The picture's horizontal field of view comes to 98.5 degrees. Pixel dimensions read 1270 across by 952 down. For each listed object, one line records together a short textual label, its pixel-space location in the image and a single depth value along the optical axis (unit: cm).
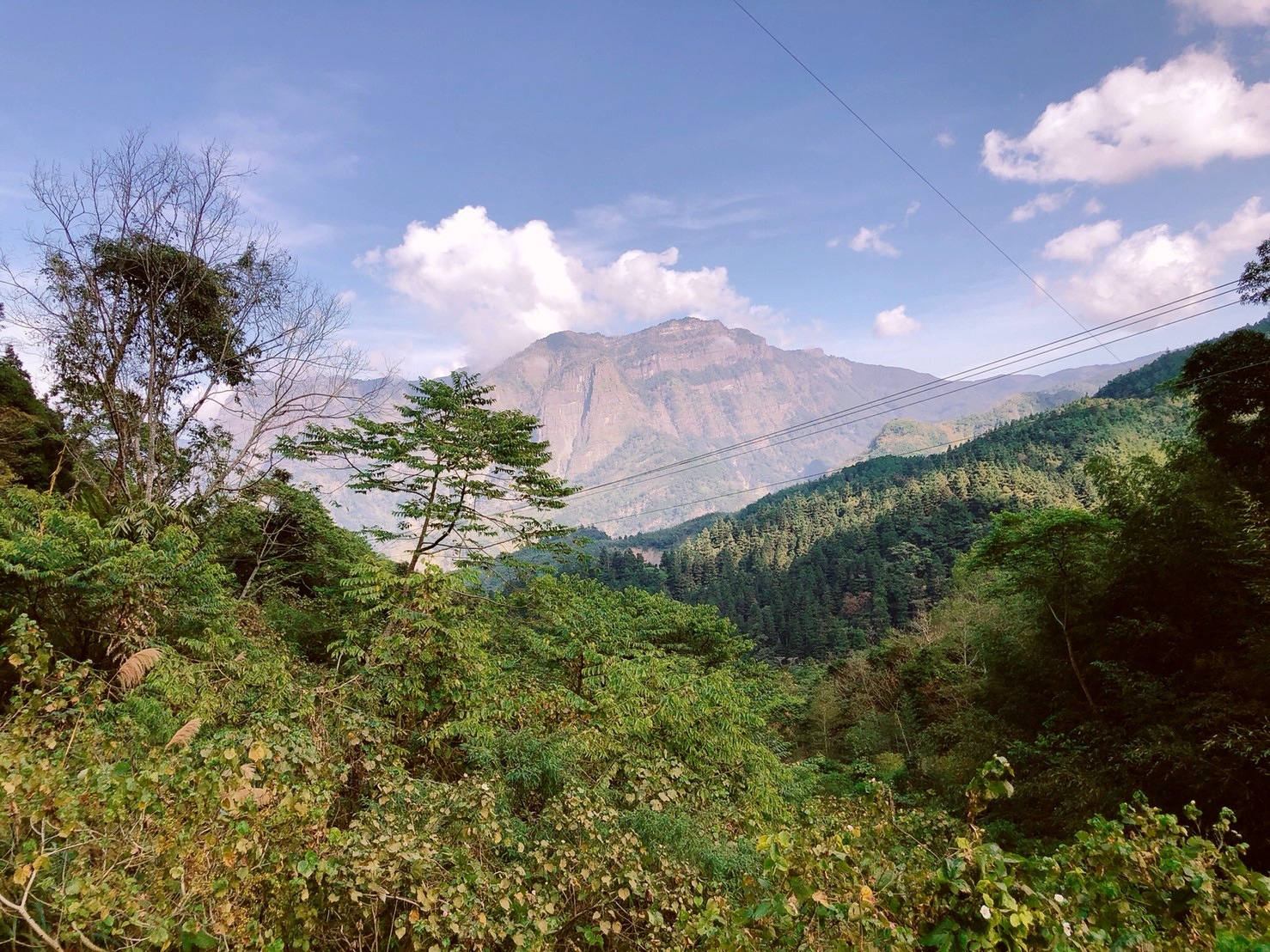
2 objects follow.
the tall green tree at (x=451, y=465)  1134
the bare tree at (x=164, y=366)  888
